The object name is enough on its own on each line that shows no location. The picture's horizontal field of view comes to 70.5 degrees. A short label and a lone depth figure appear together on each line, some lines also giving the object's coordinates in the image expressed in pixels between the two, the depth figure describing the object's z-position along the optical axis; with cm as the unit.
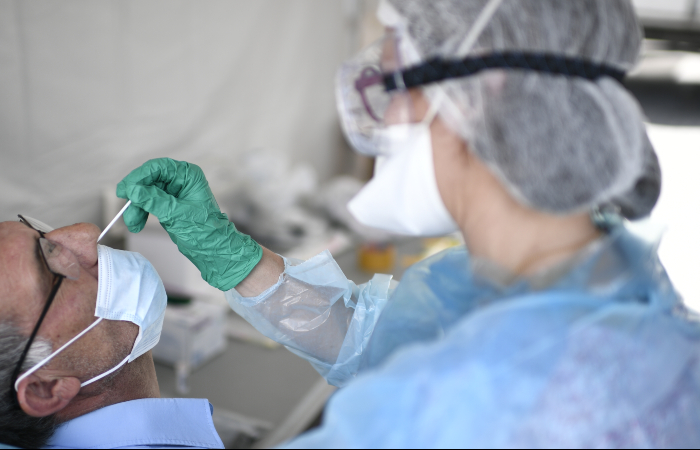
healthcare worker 63
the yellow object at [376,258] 233
